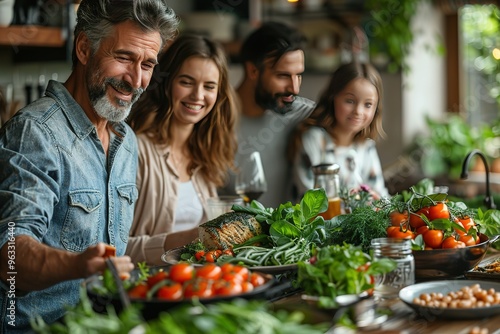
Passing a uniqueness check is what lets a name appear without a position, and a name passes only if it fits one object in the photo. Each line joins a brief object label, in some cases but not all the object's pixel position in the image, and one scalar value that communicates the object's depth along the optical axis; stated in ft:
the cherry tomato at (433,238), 6.88
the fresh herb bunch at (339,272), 5.59
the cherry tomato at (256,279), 5.58
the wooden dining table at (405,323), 5.22
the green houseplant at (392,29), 17.04
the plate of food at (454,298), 5.71
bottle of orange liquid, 8.64
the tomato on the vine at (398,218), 7.16
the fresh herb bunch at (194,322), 4.30
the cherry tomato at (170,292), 5.20
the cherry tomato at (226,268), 5.60
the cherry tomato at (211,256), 6.86
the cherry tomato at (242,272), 5.57
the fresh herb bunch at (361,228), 7.14
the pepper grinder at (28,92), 12.32
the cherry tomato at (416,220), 7.14
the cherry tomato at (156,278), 5.46
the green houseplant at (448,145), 18.02
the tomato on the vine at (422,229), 7.00
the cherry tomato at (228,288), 5.24
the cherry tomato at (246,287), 5.35
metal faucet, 8.85
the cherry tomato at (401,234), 6.87
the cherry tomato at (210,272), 5.42
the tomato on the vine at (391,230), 6.97
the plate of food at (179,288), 5.17
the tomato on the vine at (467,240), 6.92
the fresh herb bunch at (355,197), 8.72
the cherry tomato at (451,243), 6.80
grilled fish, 7.18
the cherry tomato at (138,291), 5.30
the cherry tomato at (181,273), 5.39
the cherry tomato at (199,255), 6.98
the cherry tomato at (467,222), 7.18
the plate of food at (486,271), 7.07
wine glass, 9.29
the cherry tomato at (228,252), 6.98
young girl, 9.50
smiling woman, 9.62
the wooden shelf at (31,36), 11.56
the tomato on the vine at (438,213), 7.15
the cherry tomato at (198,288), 5.20
